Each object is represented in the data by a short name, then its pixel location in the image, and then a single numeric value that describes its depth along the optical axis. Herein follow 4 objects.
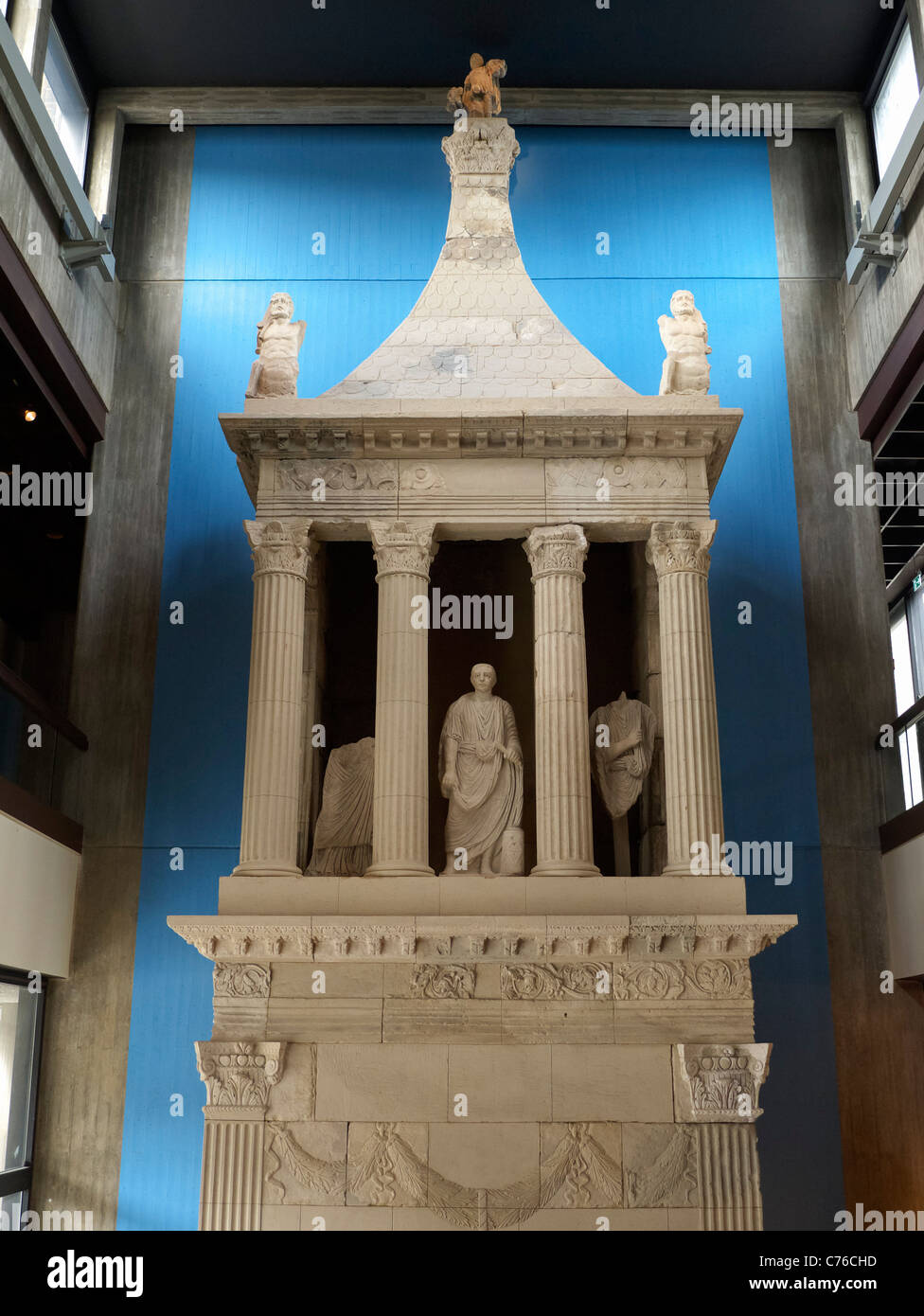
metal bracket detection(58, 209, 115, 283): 18.78
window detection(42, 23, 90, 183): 19.88
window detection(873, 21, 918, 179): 19.56
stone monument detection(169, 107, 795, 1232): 13.43
